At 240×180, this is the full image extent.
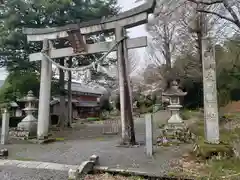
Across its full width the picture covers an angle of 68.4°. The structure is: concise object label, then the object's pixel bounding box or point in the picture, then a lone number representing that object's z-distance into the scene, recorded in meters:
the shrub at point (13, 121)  13.70
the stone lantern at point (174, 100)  7.71
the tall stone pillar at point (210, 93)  4.50
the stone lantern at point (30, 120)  7.82
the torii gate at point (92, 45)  6.15
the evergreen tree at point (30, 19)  9.36
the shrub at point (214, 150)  4.21
